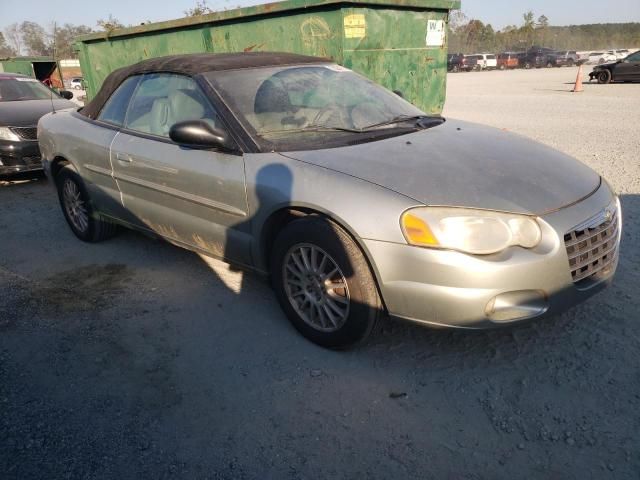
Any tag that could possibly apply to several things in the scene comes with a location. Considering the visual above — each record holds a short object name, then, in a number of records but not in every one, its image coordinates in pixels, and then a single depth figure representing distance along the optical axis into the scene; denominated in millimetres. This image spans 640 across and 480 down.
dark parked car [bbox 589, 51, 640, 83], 19562
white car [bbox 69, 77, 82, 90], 39309
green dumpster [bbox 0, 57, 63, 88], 18453
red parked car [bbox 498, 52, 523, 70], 45406
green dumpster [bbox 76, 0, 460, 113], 5703
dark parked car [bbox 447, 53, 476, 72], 45219
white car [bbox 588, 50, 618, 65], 40062
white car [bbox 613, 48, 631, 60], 41000
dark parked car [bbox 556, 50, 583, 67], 42969
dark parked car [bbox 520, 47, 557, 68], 44188
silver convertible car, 2293
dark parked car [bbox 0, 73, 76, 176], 6617
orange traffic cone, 17922
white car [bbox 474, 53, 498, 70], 45281
